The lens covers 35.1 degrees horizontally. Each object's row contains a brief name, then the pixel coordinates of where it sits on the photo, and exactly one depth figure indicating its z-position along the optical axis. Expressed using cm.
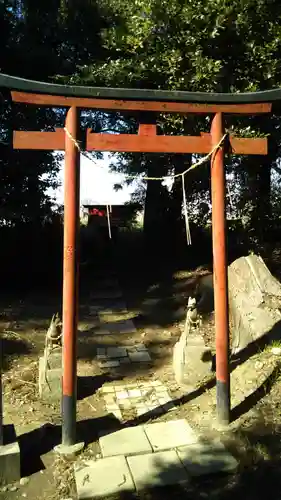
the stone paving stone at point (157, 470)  364
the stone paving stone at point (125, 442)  409
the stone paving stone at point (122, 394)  550
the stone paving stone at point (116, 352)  710
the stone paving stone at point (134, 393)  553
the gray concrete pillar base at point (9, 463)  369
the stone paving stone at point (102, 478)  355
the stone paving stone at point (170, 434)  420
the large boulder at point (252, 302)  627
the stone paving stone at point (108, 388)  574
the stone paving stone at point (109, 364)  665
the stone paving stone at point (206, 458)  381
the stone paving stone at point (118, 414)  493
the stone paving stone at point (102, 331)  834
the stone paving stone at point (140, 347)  742
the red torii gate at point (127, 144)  416
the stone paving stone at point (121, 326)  852
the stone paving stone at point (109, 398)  539
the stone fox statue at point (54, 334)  538
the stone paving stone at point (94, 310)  972
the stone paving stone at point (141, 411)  499
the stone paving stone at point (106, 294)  1110
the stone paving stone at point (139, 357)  689
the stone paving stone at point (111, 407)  515
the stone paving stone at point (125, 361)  677
